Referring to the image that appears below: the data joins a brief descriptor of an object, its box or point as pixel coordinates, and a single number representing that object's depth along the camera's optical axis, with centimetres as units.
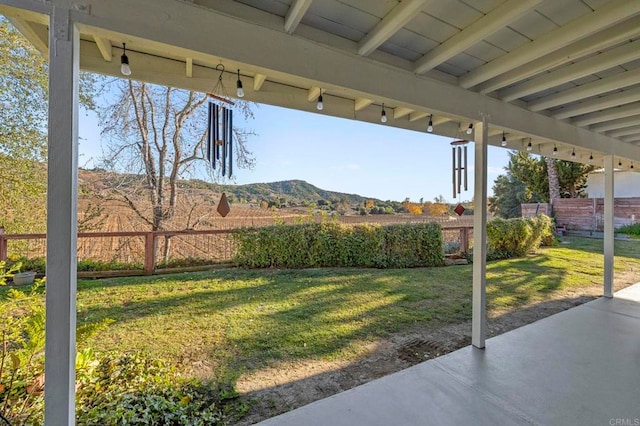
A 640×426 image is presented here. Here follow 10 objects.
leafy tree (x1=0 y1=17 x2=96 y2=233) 375
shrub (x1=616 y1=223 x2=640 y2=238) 969
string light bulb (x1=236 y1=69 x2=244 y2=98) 196
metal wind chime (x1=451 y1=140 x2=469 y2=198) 349
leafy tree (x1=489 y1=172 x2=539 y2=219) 1510
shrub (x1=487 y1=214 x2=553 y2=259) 721
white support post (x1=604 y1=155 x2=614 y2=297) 409
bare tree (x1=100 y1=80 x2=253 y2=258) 557
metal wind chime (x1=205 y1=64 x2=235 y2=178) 214
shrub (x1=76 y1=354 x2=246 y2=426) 175
